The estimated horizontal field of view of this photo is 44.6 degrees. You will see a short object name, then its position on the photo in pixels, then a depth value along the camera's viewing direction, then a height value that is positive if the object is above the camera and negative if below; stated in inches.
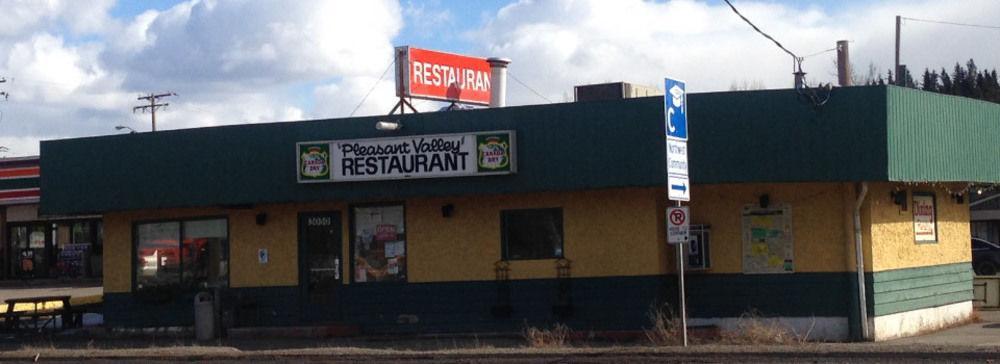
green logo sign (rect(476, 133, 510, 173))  772.6 +64.0
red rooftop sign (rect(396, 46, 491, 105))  946.7 +143.1
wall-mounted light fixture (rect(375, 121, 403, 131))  784.9 +84.1
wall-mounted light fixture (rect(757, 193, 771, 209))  770.8 +29.0
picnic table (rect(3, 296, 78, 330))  944.3 -38.1
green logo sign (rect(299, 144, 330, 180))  811.4 +63.9
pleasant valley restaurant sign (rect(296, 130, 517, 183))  776.3 +63.7
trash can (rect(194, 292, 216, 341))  858.8 -40.8
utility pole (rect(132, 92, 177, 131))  2933.1 +378.8
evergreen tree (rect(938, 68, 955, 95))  3438.0 +445.3
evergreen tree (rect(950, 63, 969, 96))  3407.2 +458.3
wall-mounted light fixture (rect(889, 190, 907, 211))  803.4 +29.5
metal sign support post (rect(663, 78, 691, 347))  664.4 +47.5
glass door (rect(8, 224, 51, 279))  1947.6 +15.2
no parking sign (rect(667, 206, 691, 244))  663.8 +12.0
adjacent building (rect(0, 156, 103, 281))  1907.0 +30.4
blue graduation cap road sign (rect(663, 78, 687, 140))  677.9 +79.0
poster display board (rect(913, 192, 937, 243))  840.3 +16.8
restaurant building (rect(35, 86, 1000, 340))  740.0 +27.6
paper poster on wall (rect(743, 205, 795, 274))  771.4 +3.8
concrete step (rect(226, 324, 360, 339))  832.3 -50.8
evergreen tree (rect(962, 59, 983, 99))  3286.9 +443.6
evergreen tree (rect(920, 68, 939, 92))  3489.2 +466.7
